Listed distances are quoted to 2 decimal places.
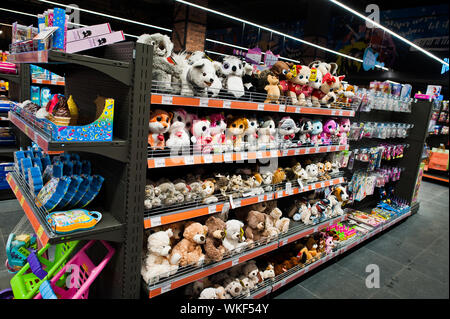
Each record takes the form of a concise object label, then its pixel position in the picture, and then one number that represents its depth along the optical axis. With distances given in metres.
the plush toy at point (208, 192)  2.21
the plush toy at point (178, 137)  2.05
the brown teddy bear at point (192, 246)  2.04
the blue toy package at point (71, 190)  1.66
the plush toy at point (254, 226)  2.48
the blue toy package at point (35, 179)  1.81
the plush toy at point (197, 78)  1.96
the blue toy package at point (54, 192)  1.59
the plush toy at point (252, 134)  2.52
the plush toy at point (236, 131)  2.44
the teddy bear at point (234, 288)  2.31
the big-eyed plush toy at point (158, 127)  1.89
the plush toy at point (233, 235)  2.24
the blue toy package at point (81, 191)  1.72
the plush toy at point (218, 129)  2.29
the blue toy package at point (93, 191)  1.77
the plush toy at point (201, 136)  2.17
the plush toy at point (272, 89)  2.56
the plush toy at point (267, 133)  2.65
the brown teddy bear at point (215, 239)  2.12
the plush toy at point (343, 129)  3.45
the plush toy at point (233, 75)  2.28
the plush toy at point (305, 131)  3.03
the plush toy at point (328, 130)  3.27
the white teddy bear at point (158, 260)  1.86
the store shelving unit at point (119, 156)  1.52
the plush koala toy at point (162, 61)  1.84
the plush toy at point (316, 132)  3.13
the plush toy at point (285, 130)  2.74
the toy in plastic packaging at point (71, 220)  1.49
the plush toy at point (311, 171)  3.16
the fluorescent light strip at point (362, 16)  3.86
